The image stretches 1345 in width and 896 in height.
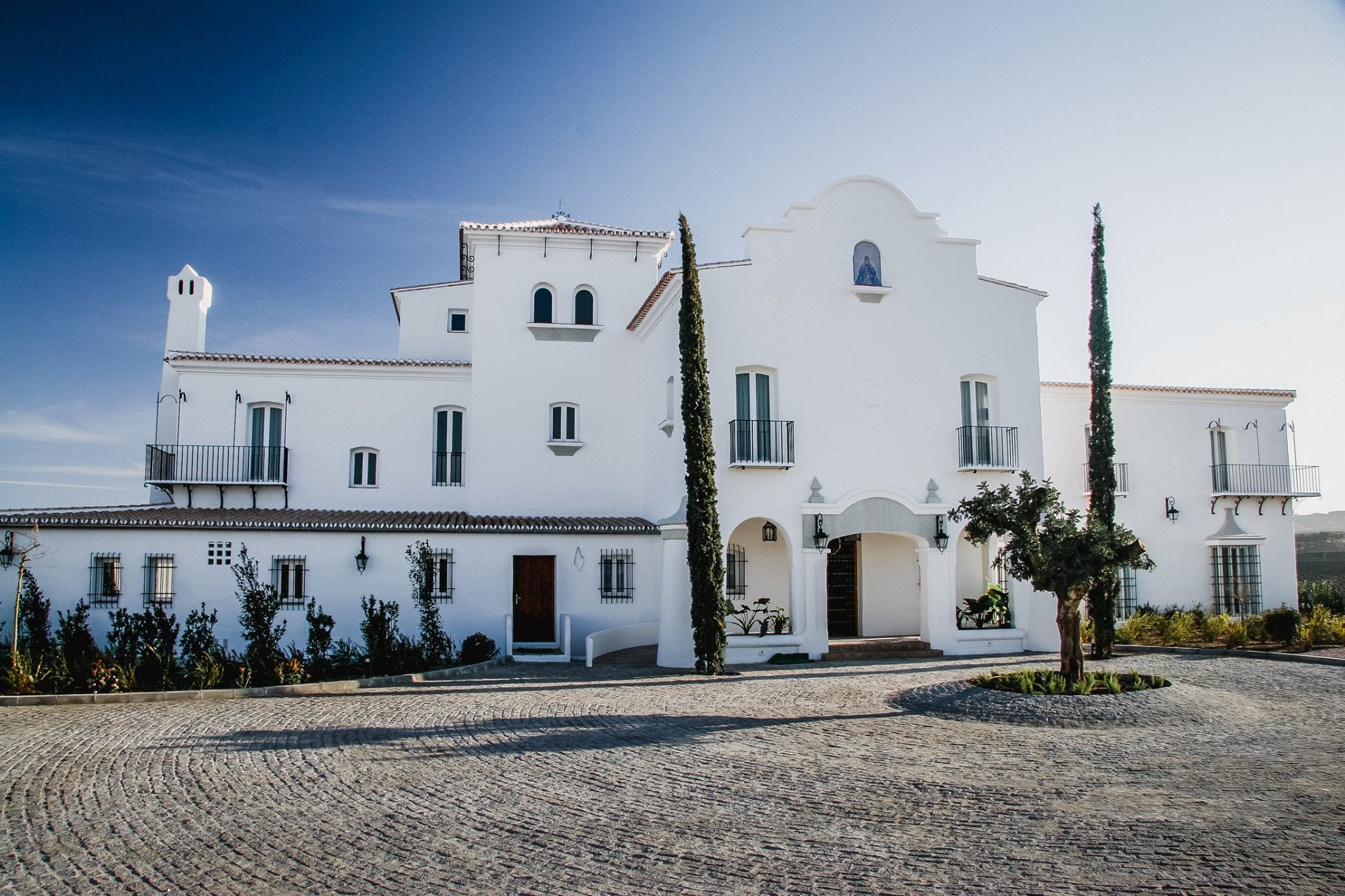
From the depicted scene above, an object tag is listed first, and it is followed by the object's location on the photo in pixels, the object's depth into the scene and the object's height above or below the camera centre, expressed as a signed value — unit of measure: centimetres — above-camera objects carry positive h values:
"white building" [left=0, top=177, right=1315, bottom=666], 1902 +221
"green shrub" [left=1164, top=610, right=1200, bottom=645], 2039 -201
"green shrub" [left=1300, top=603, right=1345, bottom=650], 1962 -196
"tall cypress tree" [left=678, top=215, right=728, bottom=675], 1653 +97
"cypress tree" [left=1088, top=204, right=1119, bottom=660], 1858 +196
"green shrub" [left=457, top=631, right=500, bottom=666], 1850 -209
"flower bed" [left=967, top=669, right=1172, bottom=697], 1300 -205
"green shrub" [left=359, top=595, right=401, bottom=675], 1652 -172
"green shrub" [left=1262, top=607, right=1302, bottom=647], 1930 -180
